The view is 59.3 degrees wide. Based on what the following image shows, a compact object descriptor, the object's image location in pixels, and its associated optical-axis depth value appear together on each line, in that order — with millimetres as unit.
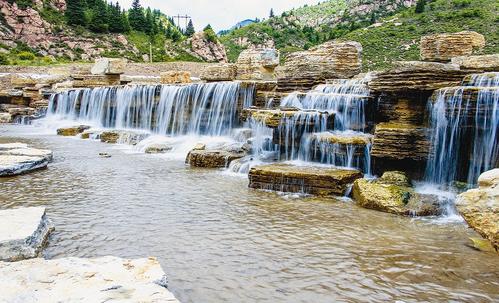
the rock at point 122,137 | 18047
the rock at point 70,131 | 20569
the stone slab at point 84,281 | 3370
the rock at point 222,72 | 21625
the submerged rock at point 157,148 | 15348
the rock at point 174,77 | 27078
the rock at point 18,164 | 10227
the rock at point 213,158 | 12141
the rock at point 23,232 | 4672
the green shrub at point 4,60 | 41344
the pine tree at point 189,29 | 97875
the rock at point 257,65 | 21516
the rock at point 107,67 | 28823
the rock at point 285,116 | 11047
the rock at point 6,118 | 26203
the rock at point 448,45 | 15930
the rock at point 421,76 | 9547
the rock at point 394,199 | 7613
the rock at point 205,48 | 67375
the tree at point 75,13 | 63969
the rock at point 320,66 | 15016
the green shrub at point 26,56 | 46669
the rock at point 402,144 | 9305
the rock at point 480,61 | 13273
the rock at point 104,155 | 13873
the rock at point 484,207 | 5395
